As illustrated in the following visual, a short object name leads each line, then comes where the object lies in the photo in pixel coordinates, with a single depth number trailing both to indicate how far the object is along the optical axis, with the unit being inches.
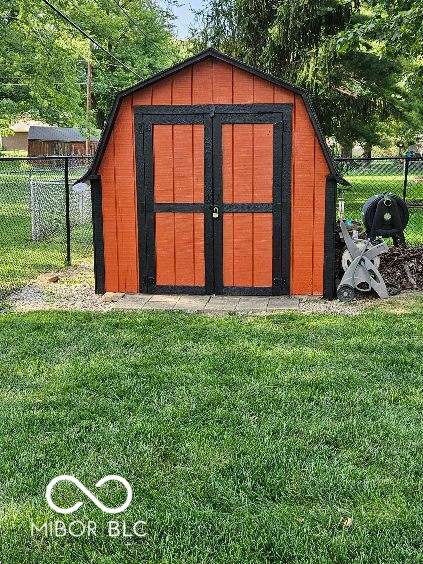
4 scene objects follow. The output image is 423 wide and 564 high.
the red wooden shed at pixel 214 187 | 294.2
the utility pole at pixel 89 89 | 1039.6
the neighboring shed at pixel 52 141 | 2351.1
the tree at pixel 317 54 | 669.3
